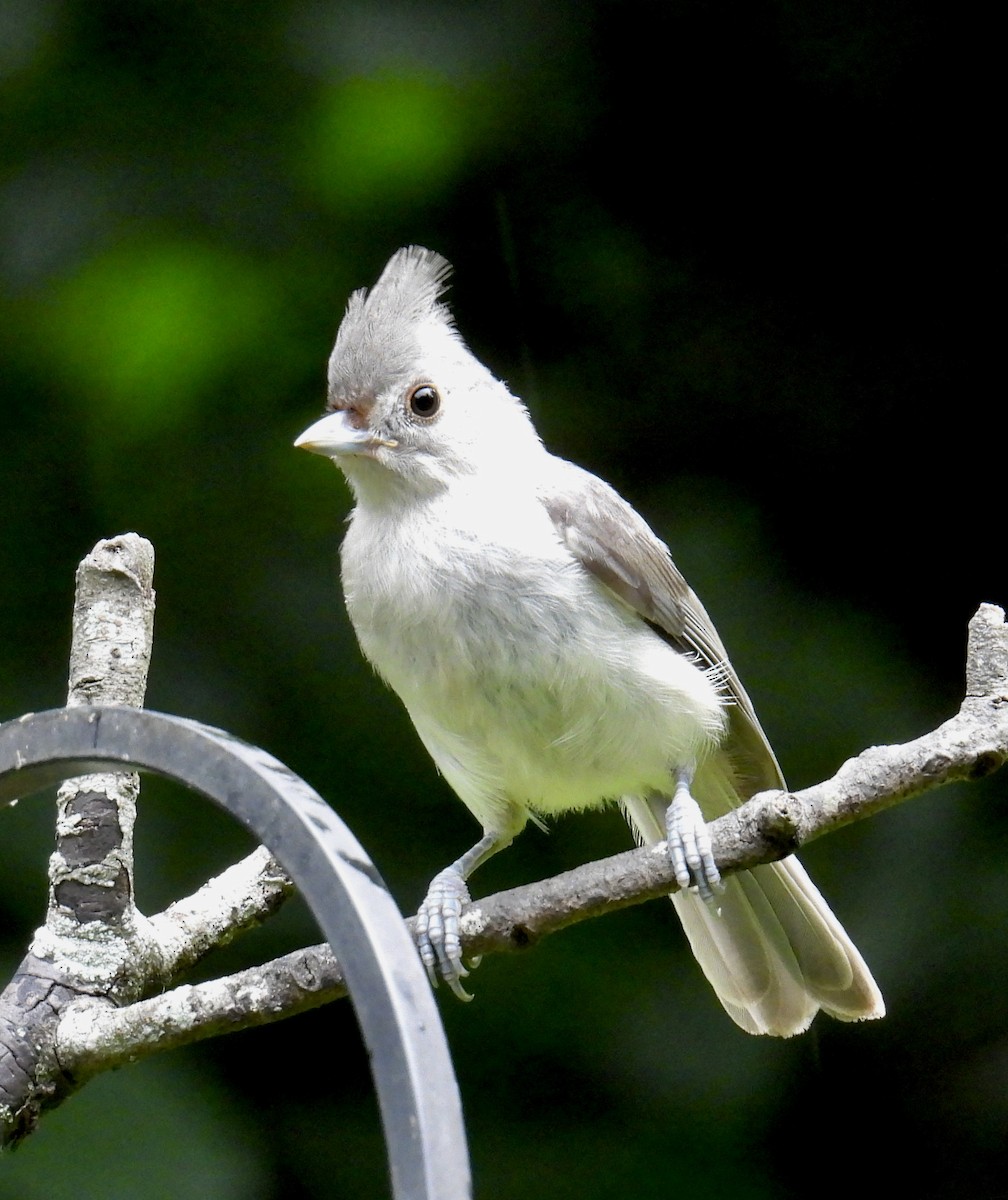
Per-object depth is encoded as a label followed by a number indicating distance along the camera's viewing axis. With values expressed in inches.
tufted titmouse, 140.4
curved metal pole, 128.3
